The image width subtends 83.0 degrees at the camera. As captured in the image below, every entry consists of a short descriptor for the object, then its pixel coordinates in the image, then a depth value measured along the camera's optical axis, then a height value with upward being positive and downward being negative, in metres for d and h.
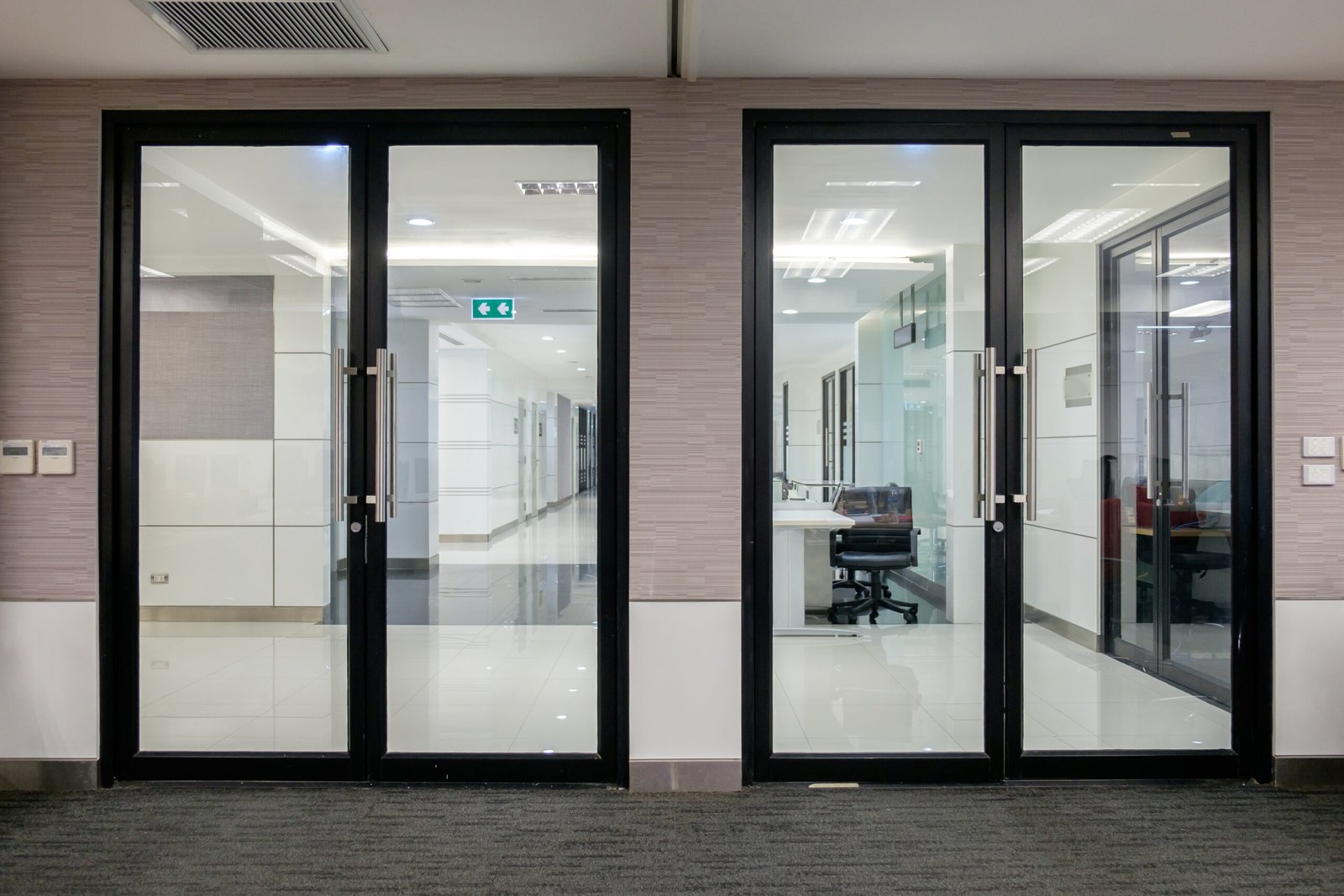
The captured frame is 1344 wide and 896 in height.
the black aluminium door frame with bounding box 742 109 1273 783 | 3.19 +0.21
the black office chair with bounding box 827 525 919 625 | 3.60 -0.52
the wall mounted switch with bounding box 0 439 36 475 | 3.14 -0.03
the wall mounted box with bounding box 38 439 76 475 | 3.15 -0.03
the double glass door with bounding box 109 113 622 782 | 3.22 +0.12
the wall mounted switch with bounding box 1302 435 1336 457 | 3.15 +0.03
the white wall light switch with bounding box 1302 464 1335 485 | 3.15 -0.09
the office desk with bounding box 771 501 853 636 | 3.42 -0.52
